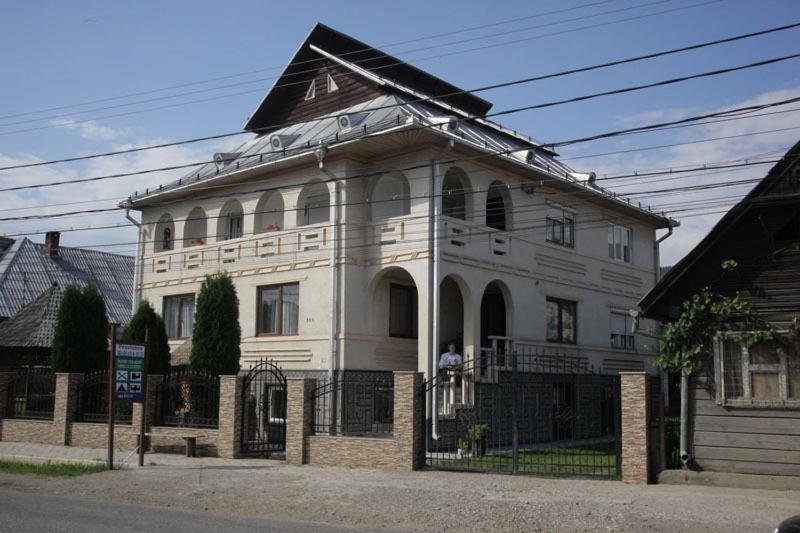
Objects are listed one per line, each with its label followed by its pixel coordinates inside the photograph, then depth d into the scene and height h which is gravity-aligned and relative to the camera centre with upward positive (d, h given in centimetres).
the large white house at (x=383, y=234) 2183 +397
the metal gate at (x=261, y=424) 1877 -128
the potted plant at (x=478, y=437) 1786 -140
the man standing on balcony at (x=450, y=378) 1942 -17
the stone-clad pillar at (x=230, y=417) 1839 -106
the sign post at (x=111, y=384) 1697 -33
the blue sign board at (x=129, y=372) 1758 -8
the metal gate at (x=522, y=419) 1584 -111
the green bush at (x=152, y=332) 2241 +97
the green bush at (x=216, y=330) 2047 +95
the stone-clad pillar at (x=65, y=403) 2141 -92
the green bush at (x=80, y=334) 2309 +95
